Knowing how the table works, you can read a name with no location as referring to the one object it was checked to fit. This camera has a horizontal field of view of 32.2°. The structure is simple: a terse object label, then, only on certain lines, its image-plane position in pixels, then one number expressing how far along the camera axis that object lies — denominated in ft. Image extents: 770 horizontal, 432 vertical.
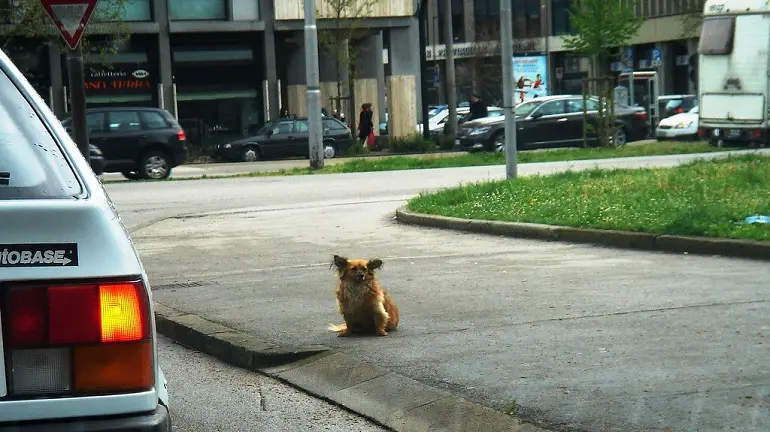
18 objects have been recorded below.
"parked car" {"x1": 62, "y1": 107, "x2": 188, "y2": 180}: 96.37
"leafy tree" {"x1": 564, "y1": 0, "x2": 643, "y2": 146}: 109.40
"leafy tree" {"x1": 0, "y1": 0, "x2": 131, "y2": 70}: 117.50
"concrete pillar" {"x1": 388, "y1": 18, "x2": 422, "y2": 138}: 148.87
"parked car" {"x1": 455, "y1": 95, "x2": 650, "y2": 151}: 123.75
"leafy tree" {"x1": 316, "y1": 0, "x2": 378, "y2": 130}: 140.87
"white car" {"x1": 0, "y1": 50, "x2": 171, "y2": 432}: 9.77
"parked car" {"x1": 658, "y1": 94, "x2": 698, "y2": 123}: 154.10
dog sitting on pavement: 25.53
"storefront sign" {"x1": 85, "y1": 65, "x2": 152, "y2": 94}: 138.51
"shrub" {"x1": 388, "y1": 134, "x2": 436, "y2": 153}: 137.08
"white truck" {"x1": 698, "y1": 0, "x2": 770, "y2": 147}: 99.81
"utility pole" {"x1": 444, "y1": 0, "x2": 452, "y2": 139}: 140.43
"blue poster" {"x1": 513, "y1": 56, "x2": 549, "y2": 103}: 229.86
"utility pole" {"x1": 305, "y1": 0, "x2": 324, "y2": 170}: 98.63
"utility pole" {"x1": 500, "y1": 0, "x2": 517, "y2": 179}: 62.80
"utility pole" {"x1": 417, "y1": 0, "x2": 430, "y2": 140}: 130.77
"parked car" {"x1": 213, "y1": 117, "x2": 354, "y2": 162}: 129.59
